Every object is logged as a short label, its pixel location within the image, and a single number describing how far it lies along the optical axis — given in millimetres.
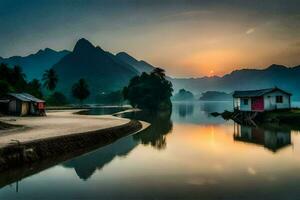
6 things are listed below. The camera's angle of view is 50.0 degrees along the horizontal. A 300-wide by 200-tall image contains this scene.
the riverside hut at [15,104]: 59875
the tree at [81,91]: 135762
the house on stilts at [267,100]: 61125
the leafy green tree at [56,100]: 133100
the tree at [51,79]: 129125
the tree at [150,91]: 129750
